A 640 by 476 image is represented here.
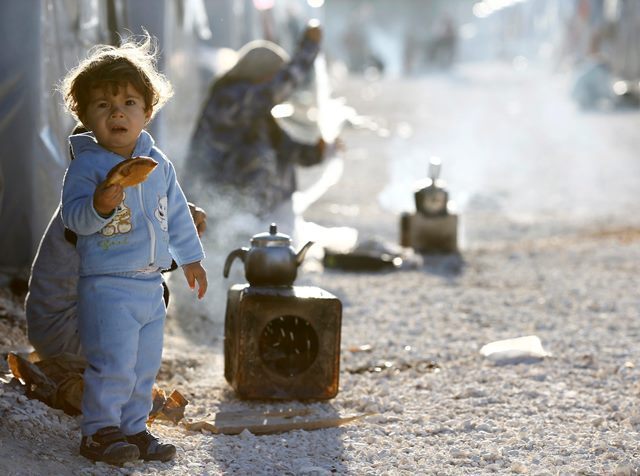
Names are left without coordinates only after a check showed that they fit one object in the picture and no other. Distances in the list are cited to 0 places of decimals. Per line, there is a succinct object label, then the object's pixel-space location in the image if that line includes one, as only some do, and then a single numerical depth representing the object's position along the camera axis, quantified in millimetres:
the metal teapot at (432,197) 15053
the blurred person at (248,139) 13603
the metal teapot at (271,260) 7872
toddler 5758
